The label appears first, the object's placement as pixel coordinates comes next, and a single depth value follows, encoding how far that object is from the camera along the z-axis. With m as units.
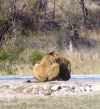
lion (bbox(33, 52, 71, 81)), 16.27
